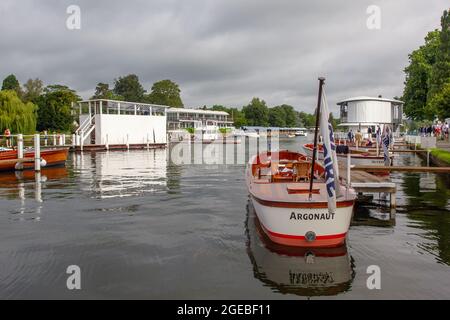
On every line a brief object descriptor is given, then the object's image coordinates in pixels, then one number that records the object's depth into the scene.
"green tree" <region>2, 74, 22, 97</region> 118.61
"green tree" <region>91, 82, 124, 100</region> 144.25
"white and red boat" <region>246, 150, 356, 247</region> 9.98
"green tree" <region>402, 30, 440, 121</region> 62.84
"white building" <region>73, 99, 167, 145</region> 55.34
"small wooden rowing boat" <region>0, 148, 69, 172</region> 27.81
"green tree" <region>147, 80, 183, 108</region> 156.00
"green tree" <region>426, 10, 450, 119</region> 50.59
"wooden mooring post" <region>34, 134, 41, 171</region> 28.78
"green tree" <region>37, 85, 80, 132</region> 79.31
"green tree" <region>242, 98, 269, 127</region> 194.75
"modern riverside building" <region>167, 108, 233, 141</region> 98.50
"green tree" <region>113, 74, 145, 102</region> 160.88
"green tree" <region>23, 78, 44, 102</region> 112.12
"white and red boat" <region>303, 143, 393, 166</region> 26.19
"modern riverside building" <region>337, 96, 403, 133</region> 69.88
